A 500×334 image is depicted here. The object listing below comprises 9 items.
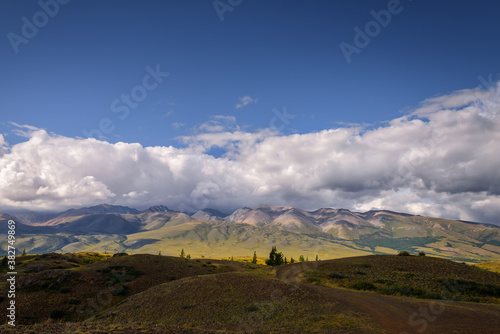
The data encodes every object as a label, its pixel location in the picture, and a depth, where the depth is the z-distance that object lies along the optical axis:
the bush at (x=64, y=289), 45.06
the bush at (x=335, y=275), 49.76
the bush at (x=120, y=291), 47.59
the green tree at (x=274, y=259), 105.31
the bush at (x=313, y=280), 48.58
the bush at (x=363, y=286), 41.84
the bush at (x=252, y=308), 30.53
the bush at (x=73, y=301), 41.91
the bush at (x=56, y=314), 37.47
